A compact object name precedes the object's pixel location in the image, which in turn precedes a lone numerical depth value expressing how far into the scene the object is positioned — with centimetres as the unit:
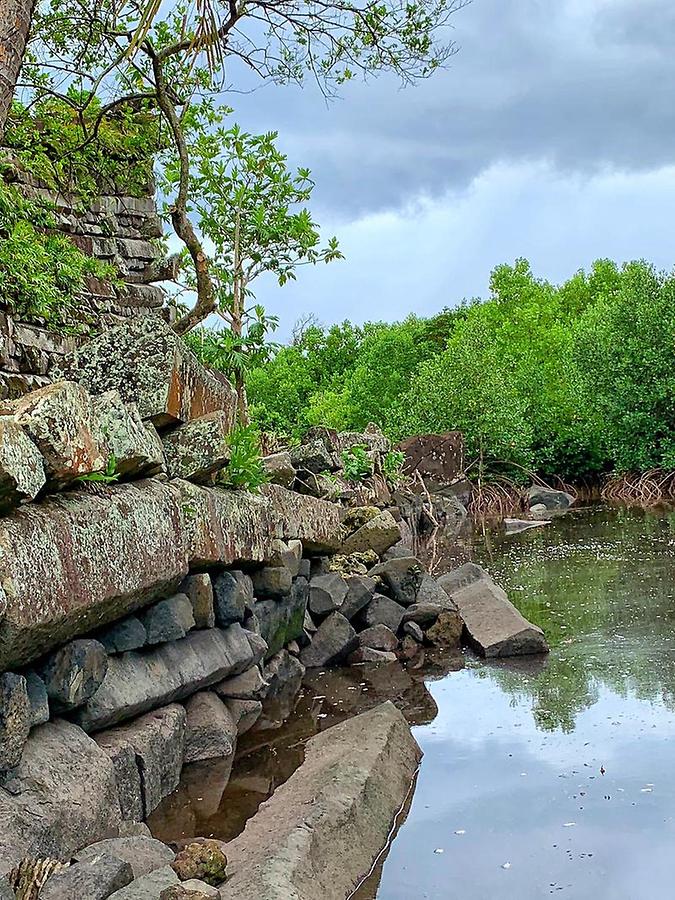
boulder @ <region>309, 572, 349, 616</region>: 929
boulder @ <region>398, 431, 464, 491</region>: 2695
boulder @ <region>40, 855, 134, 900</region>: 365
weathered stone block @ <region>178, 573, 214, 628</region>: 669
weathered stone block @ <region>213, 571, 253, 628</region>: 707
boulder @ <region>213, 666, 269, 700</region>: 701
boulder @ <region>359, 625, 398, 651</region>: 920
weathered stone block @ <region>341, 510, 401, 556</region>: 1126
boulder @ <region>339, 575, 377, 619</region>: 945
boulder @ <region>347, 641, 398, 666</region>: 895
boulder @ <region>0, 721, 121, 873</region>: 411
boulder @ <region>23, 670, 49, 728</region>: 465
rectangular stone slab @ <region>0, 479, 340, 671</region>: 443
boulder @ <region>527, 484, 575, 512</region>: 2908
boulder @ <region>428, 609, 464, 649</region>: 932
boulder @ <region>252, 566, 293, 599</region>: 812
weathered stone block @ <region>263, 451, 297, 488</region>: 1015
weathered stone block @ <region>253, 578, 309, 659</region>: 802
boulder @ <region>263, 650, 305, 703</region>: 796
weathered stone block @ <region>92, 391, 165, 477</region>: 561
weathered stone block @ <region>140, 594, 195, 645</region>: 598
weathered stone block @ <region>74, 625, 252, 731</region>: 530
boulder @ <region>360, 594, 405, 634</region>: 945
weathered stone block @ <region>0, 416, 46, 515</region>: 416
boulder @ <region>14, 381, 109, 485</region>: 456
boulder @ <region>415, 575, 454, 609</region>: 991
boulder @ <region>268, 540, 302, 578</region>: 821
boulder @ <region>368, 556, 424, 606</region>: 986
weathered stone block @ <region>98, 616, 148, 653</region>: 565
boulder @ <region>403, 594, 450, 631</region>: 951
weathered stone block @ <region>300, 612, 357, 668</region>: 891
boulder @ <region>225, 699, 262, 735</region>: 697
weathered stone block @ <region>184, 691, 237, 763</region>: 629
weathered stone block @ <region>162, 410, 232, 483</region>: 694
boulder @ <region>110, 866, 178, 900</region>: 370
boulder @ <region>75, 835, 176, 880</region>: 411
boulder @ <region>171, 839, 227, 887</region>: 409
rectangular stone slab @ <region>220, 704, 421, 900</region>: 417
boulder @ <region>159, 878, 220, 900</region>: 369
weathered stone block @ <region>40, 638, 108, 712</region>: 487
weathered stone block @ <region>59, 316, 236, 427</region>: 676
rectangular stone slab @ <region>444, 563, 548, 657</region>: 880
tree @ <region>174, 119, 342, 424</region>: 1711
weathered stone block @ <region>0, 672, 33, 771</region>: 427
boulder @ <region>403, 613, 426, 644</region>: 936
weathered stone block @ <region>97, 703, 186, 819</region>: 540
